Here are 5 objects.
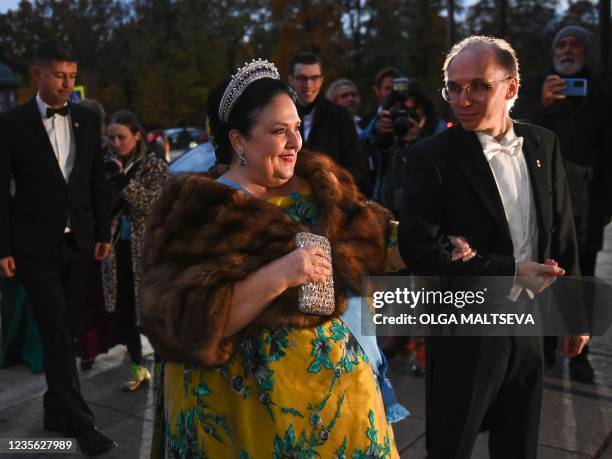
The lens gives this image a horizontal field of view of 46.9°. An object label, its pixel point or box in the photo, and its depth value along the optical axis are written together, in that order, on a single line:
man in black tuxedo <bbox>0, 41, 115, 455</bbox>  3.92
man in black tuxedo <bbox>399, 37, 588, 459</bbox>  2.54
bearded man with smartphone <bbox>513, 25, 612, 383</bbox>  4.68
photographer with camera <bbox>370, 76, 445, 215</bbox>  5.15
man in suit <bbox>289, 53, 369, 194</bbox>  5.13
